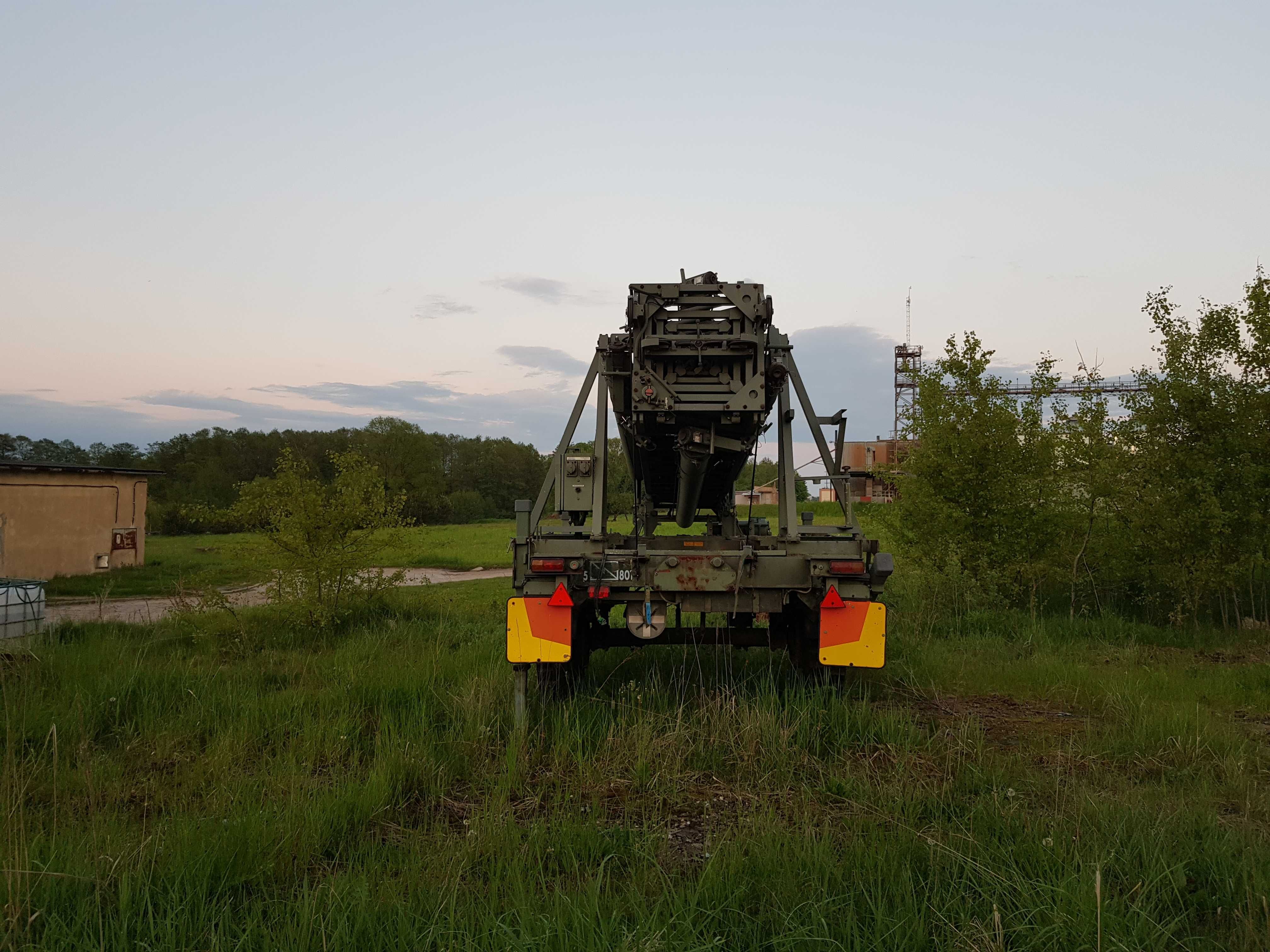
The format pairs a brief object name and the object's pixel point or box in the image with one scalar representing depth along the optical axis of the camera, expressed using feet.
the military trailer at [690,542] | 18.69
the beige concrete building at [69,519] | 67.62
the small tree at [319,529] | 32.86
